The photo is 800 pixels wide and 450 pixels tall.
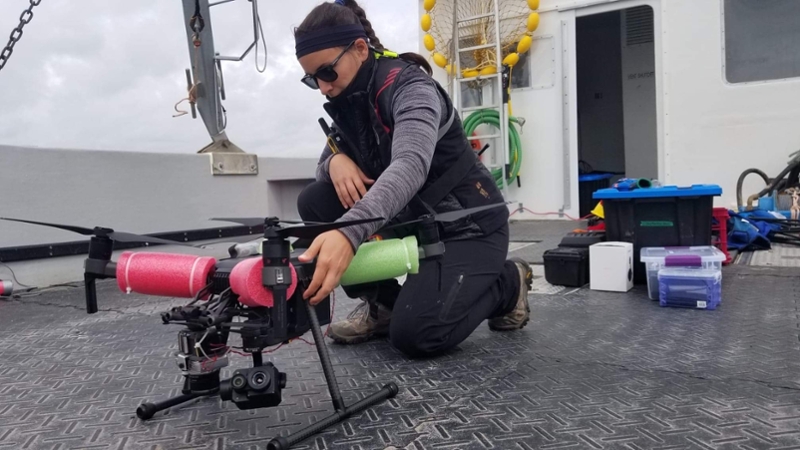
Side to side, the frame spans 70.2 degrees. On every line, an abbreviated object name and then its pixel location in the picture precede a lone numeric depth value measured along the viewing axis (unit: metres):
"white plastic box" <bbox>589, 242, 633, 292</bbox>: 2.65
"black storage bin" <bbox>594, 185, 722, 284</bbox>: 2.69
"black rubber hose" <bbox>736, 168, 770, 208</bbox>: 4.39
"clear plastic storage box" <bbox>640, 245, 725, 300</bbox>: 2.36
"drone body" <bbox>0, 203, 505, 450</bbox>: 1.02
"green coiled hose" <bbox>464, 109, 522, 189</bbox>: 5.90
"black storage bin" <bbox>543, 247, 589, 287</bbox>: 2.80
